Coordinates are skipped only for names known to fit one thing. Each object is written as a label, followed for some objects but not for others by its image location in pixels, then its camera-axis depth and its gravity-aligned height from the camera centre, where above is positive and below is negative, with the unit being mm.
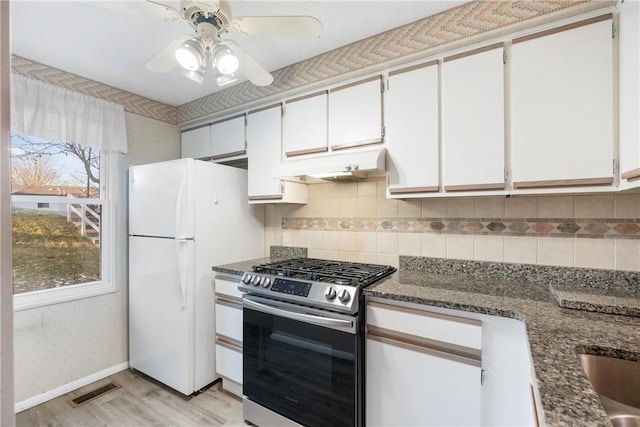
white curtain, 1966 +729
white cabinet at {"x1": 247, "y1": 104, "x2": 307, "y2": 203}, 2293 +442
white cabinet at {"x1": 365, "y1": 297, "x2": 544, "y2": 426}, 1240 -703
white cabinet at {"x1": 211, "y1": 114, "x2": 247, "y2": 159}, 2508 +675
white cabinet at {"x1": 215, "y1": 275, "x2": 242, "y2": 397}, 2080 -847
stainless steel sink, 897 -504
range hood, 1768 +313
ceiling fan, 1184 +793
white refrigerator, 2098 -318
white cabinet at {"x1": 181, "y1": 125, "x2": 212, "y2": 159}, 2753 +690
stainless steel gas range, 1534 -733
